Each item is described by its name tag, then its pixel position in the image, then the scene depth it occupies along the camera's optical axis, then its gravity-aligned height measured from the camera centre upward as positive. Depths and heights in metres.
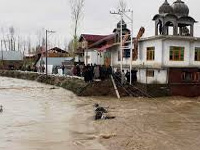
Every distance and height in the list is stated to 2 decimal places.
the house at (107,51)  47.16 +2.09
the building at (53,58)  65.36 +1.59
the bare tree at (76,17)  61.91 +7.53
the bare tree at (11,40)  116.88 +7.74
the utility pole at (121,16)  37.31 +4.92
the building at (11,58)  91.12 +2.03
